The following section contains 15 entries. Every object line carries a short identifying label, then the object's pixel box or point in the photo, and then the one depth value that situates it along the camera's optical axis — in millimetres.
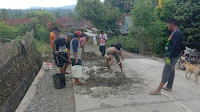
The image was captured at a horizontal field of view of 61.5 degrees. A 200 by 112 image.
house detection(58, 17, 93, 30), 36803
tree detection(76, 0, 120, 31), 19922
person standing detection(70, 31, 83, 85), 4910
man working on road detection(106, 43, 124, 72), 6352
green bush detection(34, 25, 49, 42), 19656
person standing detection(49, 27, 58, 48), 6378
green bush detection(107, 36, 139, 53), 14519
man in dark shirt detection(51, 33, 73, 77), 5547
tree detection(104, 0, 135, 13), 30312
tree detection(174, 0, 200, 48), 10719
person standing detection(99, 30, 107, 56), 9047
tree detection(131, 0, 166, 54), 11648
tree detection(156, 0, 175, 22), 12133
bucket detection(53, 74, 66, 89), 4880
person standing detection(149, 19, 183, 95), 3914
